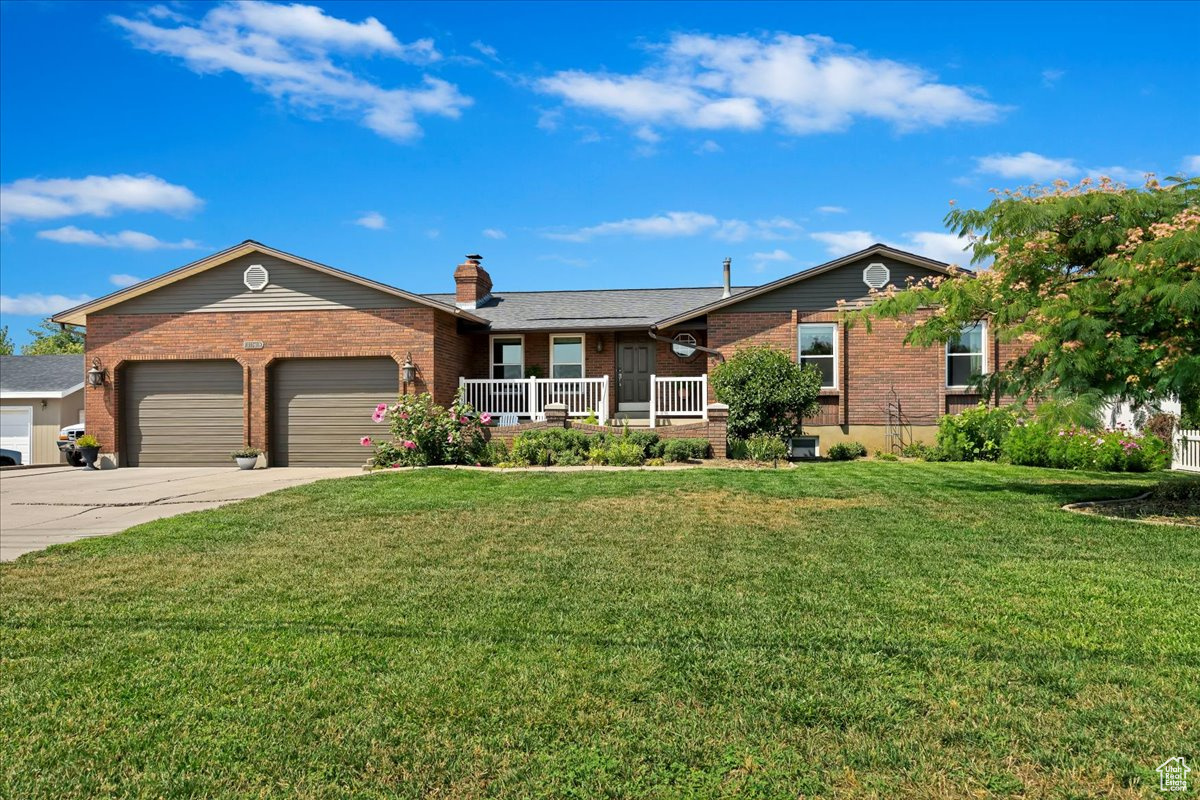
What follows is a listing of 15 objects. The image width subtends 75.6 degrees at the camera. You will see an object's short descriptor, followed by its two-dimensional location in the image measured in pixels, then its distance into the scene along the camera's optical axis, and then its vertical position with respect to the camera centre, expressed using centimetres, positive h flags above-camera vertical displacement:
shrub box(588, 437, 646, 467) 1508 -93
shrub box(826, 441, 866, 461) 1808 -108
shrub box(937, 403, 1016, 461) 1705 -66
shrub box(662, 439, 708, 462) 1553 -86
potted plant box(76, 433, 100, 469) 1805 -84
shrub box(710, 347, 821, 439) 1648 +29
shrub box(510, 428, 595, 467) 1539 -79
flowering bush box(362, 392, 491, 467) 1627 -60
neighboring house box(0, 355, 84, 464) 2683 -2
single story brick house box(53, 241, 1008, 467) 1797 +115
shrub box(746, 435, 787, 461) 1556 -86
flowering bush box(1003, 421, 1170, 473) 1524 -93
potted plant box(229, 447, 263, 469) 1755 -105
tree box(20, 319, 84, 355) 5956 +540
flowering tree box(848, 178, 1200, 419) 842 +139
